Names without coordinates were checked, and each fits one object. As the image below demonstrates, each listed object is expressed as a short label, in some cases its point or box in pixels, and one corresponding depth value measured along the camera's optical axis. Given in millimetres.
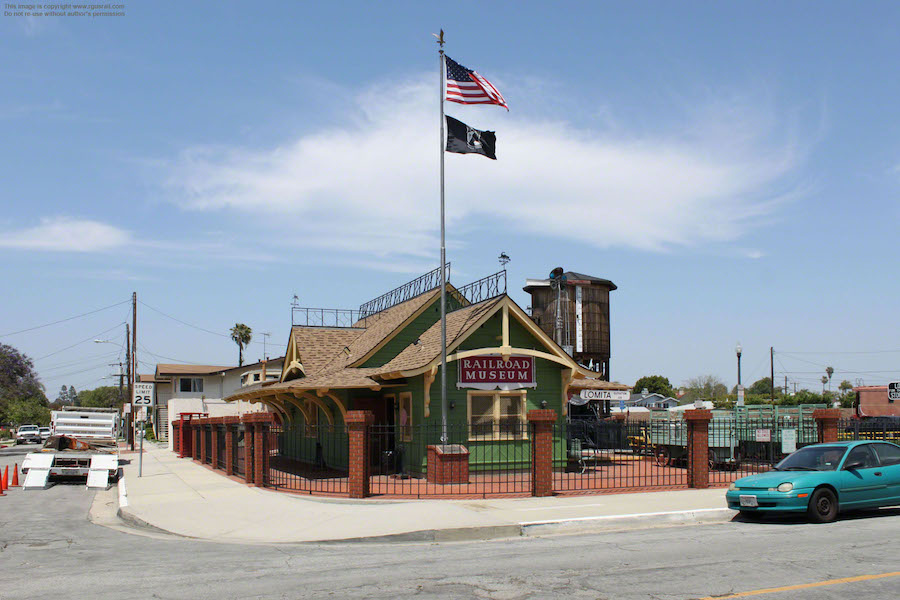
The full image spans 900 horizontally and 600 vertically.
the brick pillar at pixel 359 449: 16109
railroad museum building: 20391
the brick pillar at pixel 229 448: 23062
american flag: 19297
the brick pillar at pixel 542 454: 16453
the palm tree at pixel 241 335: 97312
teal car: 12805
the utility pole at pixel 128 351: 56812
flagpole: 18297
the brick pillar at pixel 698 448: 18109
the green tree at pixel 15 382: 56612
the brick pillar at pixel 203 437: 29891
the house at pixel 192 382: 66938
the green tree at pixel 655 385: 125938
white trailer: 23453
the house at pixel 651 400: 92644
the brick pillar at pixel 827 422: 19938
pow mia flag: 19375
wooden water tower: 41531
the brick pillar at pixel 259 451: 19078
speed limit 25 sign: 24834
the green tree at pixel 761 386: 151625
